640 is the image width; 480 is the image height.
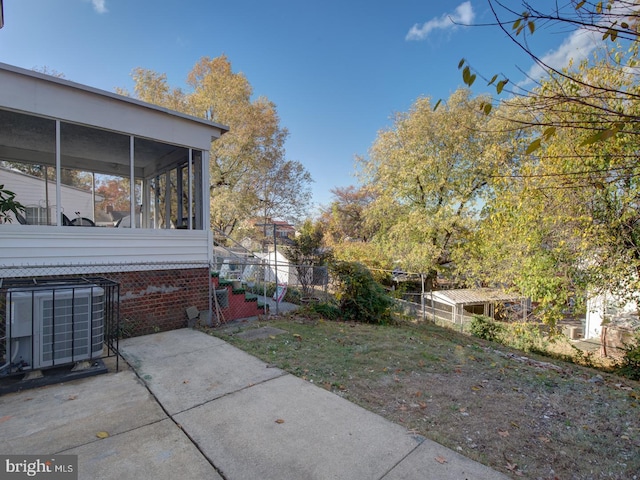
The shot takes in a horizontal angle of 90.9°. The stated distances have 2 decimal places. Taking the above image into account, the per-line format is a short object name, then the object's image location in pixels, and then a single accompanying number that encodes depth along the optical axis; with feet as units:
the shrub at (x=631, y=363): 21.76
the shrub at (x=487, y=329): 33.12
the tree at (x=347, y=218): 88.54
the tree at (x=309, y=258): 29.09
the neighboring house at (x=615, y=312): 25.89
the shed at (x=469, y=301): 34.96
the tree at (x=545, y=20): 5.98
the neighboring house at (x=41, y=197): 25.76
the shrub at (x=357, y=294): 26.91
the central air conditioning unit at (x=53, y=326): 11.31
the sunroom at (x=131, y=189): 15.46
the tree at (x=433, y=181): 47.26
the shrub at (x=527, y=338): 30.25
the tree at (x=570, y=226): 21.71
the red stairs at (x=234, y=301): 22.75
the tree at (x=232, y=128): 49.62
